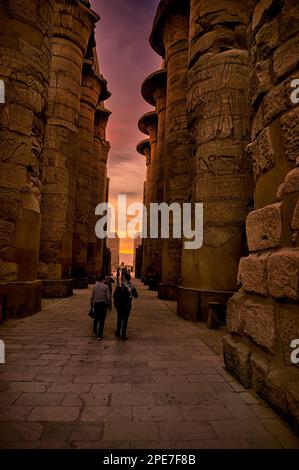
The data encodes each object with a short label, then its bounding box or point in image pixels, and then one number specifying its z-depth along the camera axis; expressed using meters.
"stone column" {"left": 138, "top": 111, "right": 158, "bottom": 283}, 19.59
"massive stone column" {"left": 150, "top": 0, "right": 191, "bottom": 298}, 12.73
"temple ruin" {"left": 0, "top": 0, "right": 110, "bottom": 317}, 7.73
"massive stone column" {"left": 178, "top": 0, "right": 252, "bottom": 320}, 7.88
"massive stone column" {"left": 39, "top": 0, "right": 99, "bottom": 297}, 12.38
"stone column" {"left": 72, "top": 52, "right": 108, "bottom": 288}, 17.00
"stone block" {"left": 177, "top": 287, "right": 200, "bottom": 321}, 8.03
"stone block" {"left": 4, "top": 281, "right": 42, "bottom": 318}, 7.52
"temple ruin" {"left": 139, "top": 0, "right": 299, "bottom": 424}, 3.07
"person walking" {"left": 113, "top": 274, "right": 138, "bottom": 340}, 6.20
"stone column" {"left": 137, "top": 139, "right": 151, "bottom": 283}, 27.56
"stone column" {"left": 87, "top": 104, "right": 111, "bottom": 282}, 20.30
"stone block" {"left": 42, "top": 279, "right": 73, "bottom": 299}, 12.15
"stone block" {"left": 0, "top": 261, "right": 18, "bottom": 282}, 7.48
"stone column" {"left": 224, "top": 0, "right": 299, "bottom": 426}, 2.91
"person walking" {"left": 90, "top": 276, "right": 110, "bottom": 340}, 6.11
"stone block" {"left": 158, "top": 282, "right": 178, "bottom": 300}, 12.92
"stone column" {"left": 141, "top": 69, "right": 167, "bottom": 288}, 18.33
